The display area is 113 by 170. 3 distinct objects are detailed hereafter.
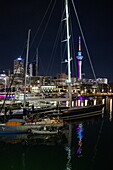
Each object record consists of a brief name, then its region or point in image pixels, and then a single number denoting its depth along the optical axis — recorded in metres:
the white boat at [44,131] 19.50
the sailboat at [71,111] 27.89
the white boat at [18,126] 19.70
